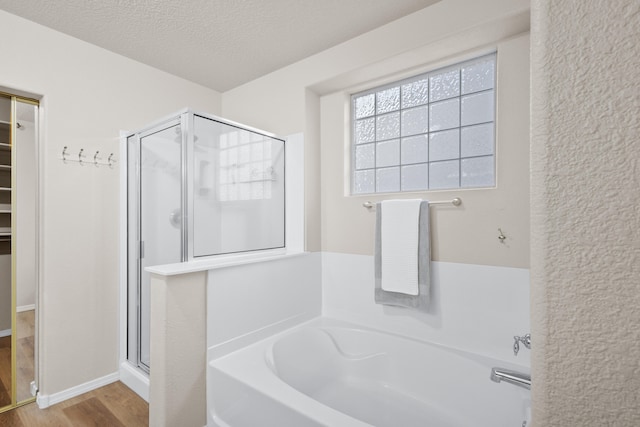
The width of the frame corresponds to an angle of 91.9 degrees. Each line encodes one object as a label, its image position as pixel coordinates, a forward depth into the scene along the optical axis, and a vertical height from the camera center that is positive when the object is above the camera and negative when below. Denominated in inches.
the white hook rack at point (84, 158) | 81.7 +14.2
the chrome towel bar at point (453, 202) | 76.3 +2.2
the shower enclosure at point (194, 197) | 75.0 +3.6
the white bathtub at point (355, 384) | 56.9 -38.1
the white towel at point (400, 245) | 79.5 -9.1
